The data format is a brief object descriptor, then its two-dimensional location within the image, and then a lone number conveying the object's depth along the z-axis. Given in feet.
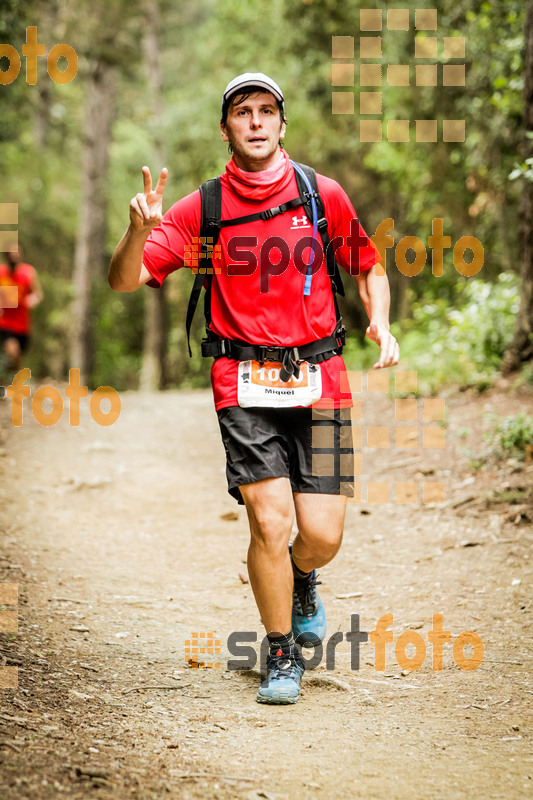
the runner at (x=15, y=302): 40.42
